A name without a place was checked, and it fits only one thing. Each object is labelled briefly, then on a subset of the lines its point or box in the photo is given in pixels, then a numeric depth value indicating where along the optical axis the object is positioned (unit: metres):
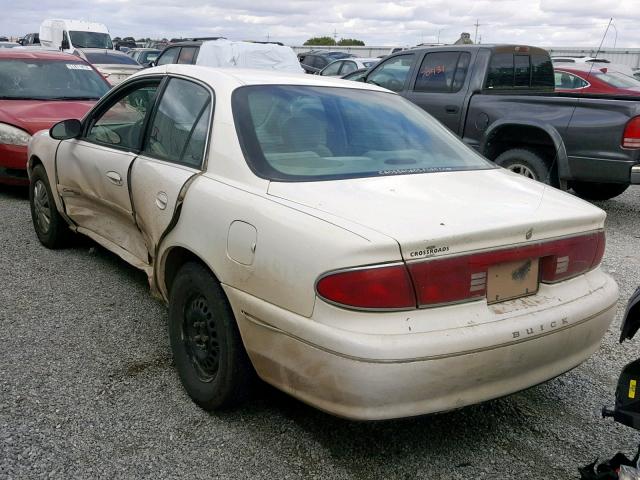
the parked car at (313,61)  23.07
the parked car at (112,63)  16.41
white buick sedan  2.41
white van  24.39
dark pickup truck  6.55
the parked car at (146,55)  25.33
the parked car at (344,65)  18.67
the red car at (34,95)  7.29
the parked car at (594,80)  11.83
